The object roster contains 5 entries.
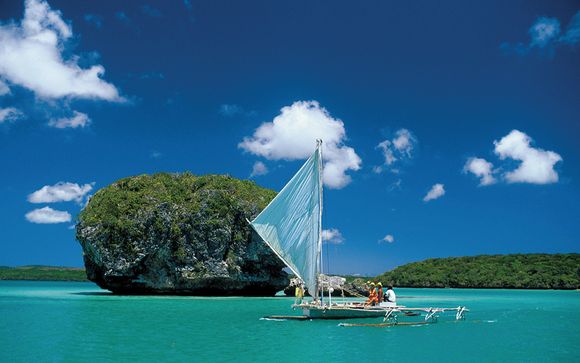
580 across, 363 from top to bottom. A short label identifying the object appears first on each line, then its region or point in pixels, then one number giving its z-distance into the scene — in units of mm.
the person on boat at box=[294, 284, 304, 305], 33175
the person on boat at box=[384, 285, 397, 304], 29047
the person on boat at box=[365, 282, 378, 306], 29078
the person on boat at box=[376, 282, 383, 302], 29344
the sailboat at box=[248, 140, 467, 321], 25938
